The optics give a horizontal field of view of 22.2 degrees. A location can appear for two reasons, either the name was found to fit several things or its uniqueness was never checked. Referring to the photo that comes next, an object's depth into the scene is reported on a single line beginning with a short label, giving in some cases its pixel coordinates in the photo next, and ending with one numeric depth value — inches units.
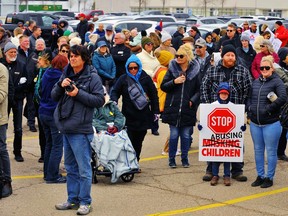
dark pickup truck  1422.2
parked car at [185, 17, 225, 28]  1790.7
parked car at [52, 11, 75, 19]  2358.5
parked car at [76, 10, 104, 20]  2447.2
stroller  388.2
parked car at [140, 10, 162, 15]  2600.9
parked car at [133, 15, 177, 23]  1602.7
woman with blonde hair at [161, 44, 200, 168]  424.8
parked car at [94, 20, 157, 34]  1250.7
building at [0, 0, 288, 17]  3563.0
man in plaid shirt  394.6
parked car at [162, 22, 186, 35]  1166.1
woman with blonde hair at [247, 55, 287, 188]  377.7
